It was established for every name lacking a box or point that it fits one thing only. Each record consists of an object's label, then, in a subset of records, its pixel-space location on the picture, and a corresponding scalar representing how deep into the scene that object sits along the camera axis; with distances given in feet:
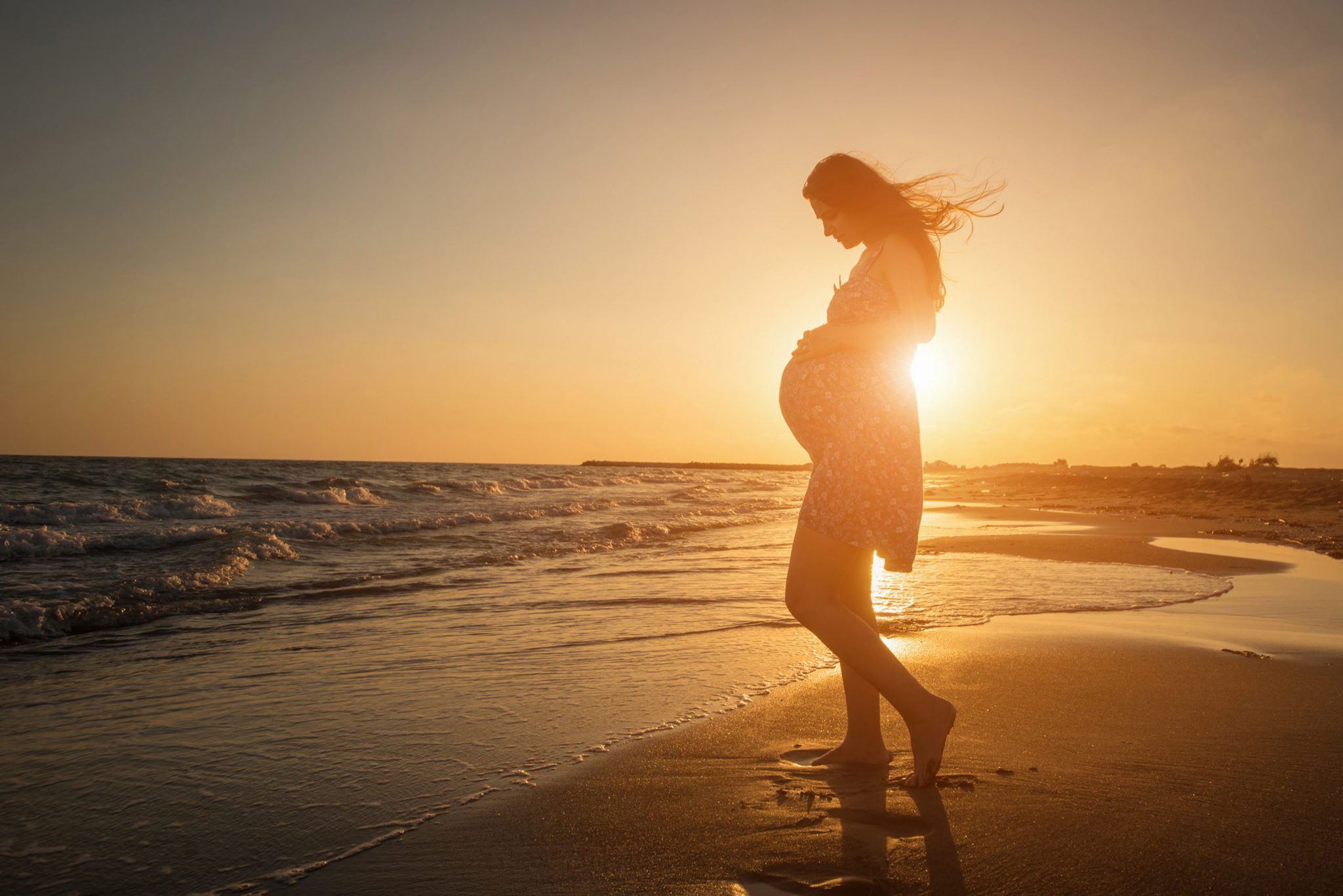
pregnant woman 8.23
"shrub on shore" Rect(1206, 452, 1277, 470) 122.01
